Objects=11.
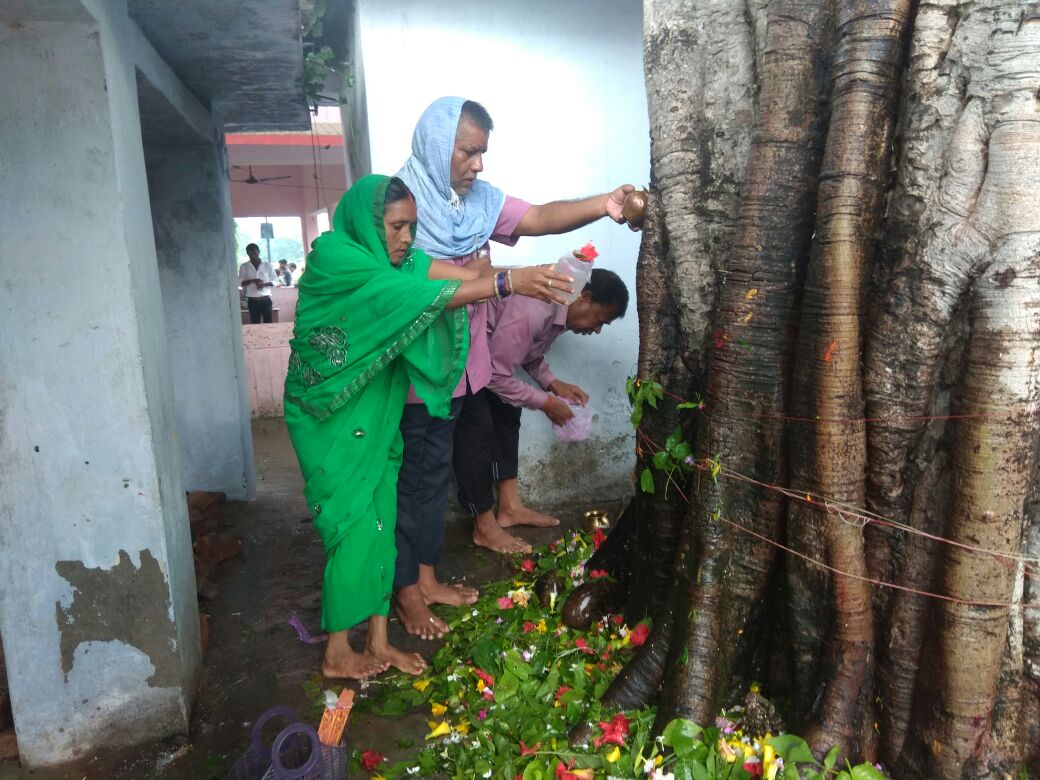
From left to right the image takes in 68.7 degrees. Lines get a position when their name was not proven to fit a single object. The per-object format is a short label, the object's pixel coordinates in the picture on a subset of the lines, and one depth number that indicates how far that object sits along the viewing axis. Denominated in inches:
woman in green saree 113.6
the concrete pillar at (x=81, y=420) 97.7
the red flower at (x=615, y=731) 94.6
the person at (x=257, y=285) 452.8
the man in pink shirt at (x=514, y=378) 166.6
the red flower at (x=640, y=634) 114.7
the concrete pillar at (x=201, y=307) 203.9
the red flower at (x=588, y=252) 119.7
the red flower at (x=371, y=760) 101.7
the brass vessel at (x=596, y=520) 175.6
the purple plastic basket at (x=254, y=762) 94.2
